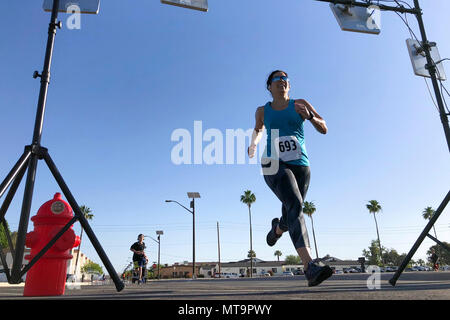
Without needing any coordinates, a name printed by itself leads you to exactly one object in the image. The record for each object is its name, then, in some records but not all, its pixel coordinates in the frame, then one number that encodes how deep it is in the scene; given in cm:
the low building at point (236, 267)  10681
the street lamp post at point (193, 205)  2999
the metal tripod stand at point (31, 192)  240
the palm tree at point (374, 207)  7031
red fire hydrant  285
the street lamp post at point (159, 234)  4127
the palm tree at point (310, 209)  7112
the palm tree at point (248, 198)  6567
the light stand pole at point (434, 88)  386
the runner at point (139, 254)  1041
